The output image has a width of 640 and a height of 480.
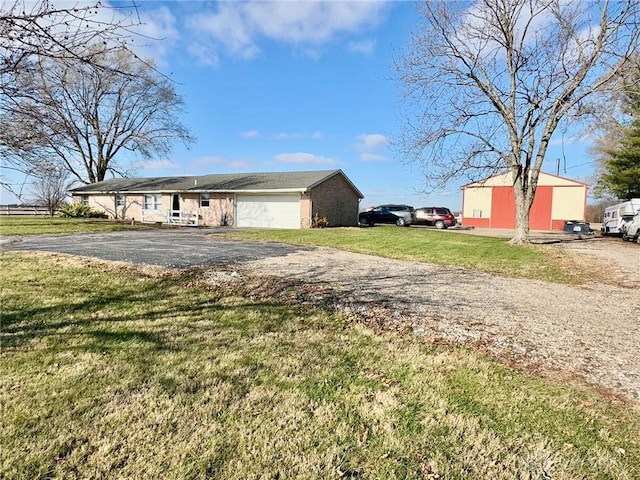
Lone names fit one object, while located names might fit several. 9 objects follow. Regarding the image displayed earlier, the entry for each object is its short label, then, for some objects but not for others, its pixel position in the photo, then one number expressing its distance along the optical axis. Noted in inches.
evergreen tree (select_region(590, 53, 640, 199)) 531.5
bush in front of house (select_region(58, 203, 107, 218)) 1112.2
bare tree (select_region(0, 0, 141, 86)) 92.1
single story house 932.0
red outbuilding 1228.5
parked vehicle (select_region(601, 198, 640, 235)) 823.7
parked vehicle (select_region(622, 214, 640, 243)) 711.7
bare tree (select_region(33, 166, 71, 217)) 1200.0
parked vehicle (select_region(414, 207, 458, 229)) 1133.1
